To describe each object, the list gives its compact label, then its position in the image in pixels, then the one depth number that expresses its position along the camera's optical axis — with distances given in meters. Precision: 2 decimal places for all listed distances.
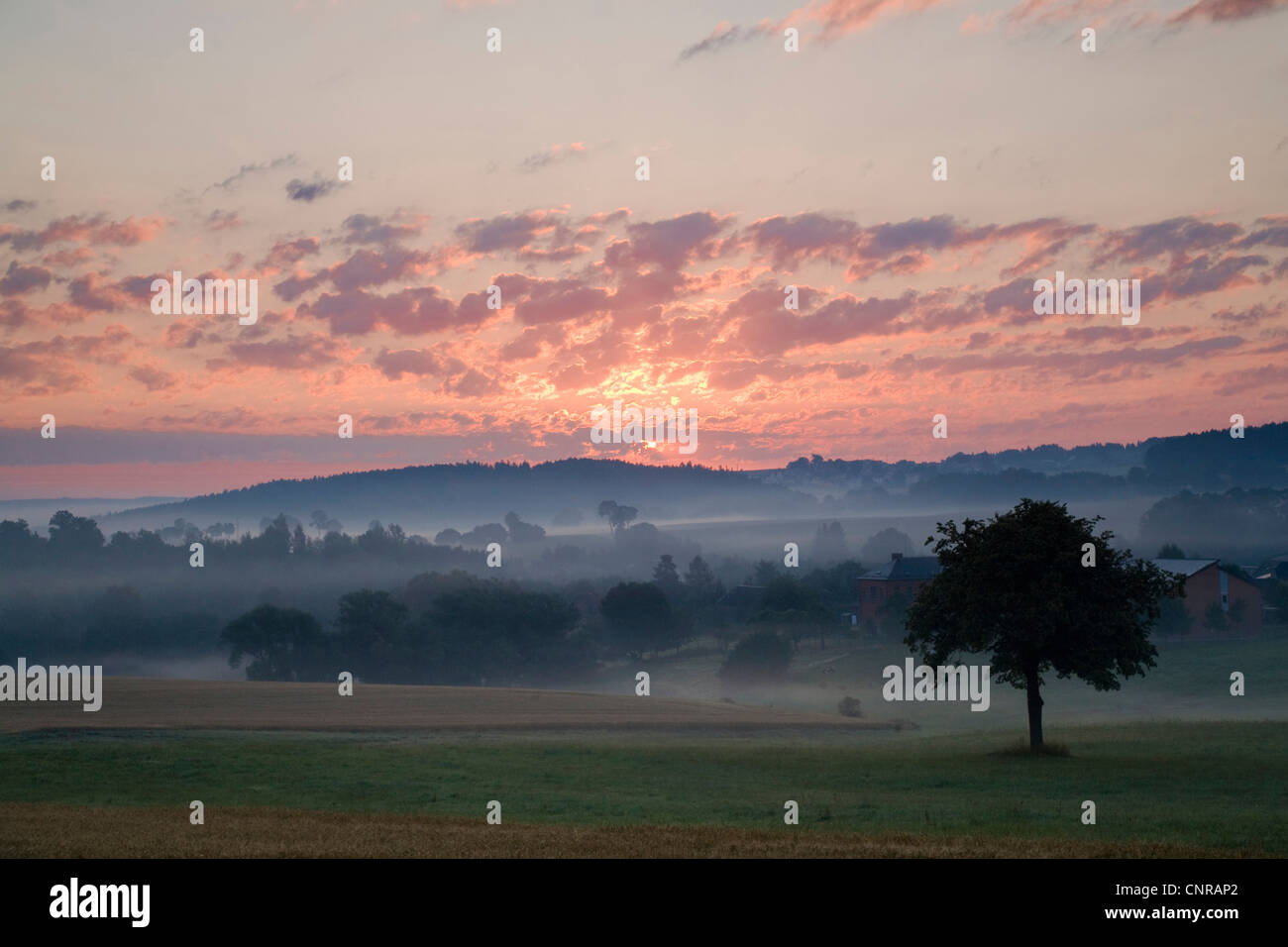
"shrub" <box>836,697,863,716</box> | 91.12
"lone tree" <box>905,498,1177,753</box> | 45.22
